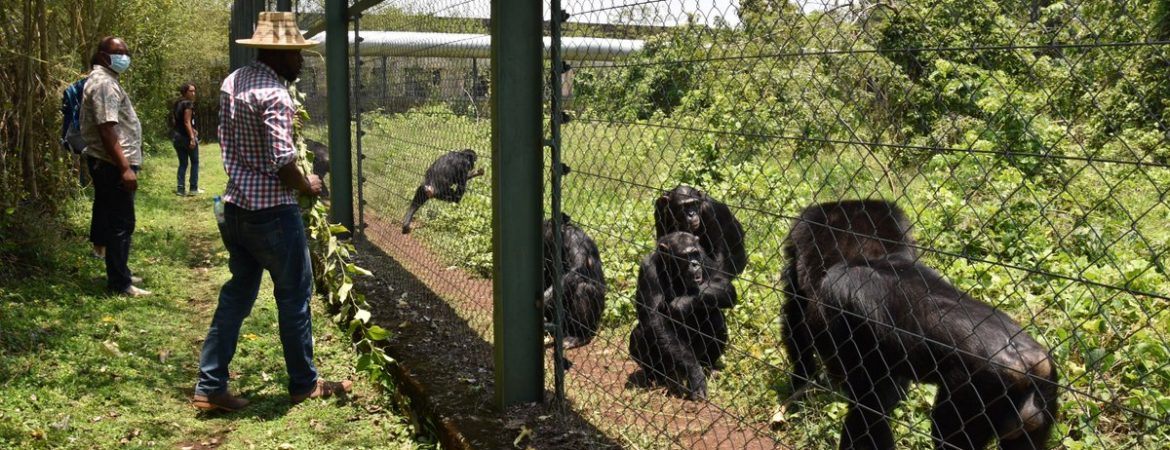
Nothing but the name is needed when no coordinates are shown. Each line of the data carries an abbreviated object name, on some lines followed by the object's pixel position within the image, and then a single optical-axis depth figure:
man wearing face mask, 6.21
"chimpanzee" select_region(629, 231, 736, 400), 4.64
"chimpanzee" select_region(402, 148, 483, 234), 5.98
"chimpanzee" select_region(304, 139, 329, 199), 10.38
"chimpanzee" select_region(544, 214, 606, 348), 5.24
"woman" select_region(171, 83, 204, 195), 12.81
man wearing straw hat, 4.03
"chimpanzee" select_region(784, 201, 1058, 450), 3.08
